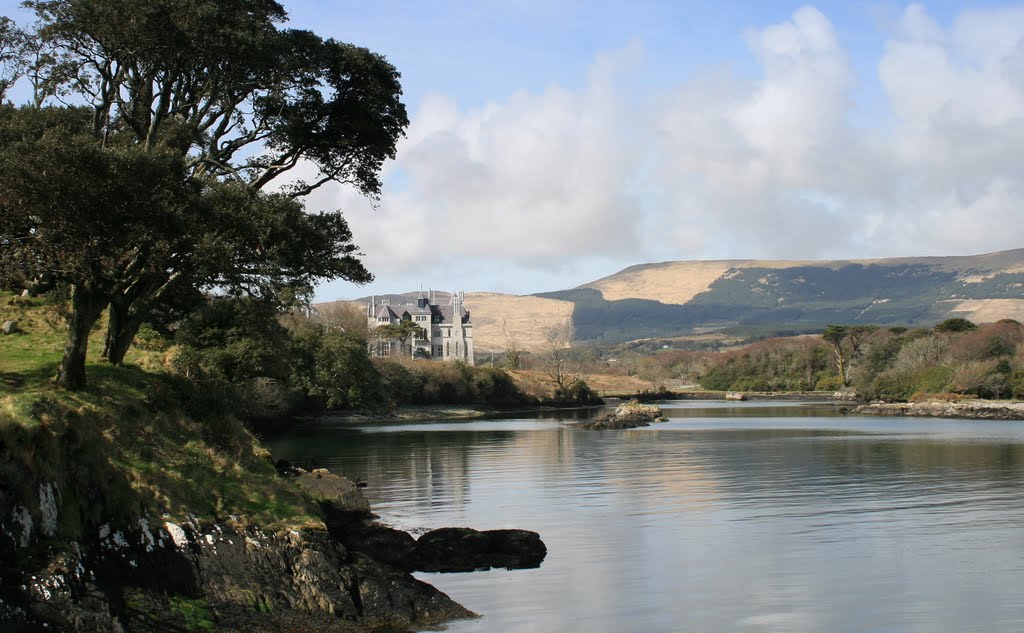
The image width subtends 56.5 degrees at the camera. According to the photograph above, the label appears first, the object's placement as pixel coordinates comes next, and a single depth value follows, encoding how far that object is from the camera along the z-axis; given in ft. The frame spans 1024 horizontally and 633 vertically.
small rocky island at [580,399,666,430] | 271.02
